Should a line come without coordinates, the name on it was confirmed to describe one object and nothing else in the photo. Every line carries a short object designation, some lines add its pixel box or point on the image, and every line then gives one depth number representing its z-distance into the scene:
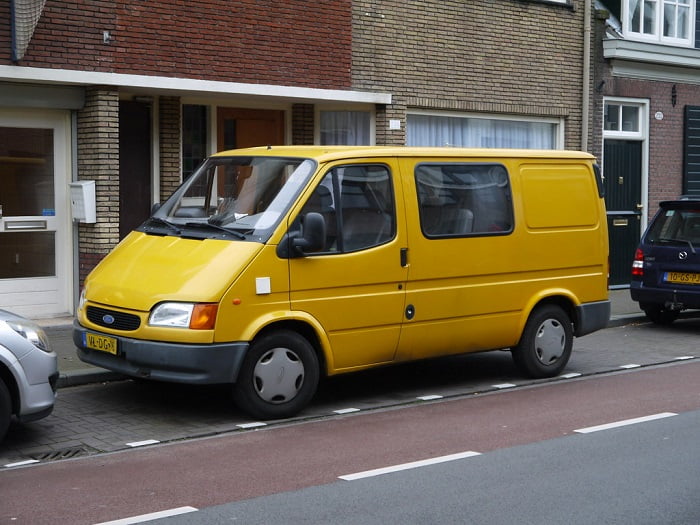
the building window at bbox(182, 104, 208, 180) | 15.09
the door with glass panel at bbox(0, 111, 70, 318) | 13.10
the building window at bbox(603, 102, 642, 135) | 19.67
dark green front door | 19.28
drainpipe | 18.80
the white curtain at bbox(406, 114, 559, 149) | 16.98
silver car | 7.73
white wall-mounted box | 13.08
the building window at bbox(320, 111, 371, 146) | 16.48
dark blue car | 14.22
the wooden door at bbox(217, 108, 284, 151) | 15.53
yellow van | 8.64
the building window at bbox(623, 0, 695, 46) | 20.06
